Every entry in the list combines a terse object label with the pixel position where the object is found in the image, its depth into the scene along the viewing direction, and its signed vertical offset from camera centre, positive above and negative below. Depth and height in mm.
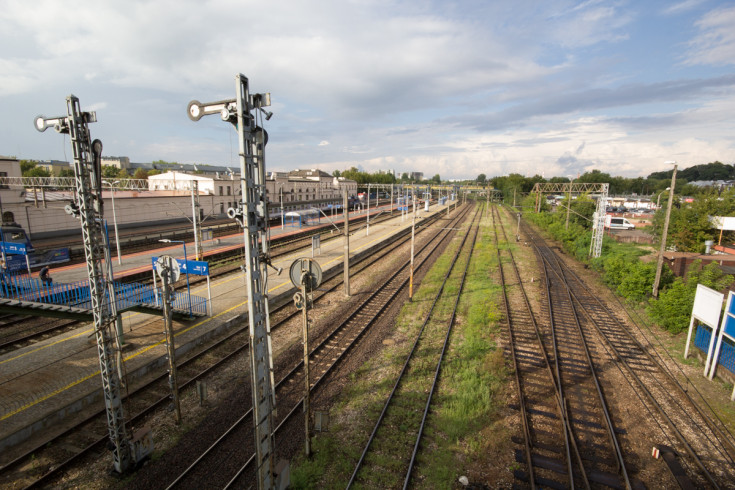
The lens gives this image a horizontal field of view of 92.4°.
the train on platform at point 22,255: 20497 -4858
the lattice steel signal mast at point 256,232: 5656 -845
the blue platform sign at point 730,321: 10938 -4139
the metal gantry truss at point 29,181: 32156 -325
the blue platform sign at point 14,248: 15641 -3088
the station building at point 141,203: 32594 -2663
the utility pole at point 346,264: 18388 -4339
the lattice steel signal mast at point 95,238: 7145 -1255
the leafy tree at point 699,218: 27797 -2562
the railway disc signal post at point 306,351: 7742 -3737
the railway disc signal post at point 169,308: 9016 -3279
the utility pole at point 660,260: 17445 -3676
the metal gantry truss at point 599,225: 27947 -3125
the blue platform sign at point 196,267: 13711 -3363
